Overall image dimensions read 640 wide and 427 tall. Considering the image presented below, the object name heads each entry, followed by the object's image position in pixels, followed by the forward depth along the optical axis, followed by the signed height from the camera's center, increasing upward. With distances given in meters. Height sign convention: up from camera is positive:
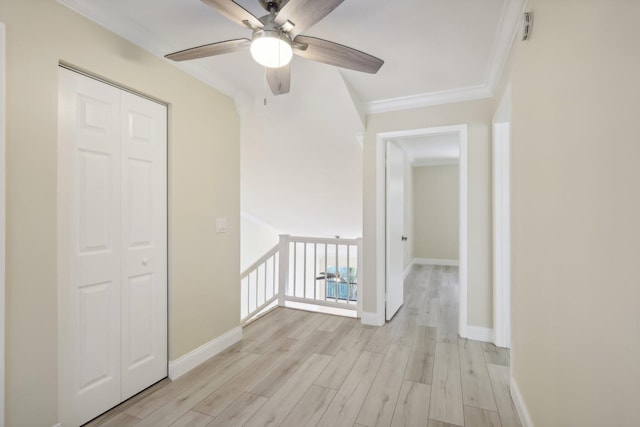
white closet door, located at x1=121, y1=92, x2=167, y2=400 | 1.92 -0.21
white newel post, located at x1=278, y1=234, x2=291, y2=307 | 3.95 -0.75
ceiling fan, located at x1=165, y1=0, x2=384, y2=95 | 1.30 +0.90
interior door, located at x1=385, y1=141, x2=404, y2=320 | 3.37 -0.16
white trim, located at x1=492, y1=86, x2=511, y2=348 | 2.64 -0.15
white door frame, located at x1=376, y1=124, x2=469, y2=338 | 2.91 +0.03
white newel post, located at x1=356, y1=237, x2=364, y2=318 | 3.33 -0.69
